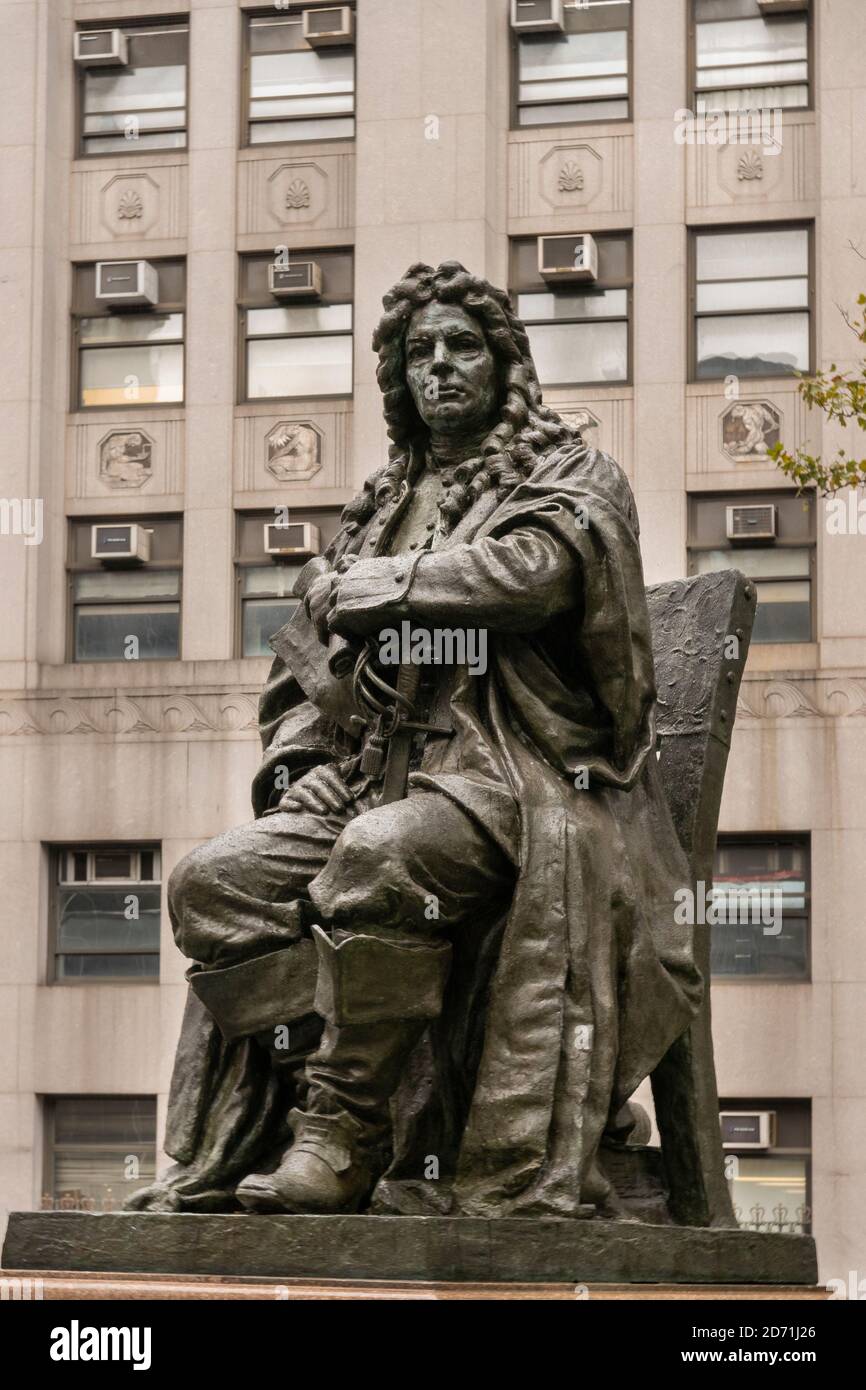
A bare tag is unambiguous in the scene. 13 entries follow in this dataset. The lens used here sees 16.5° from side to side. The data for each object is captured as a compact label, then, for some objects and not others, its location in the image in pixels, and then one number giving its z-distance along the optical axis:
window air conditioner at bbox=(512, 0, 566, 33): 35.00
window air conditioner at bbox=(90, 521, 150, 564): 35.03
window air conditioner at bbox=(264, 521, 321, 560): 34.22
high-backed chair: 10.46
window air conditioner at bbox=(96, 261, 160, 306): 35.53
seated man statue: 9.50
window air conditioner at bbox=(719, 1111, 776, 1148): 32.38
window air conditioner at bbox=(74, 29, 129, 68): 36.19
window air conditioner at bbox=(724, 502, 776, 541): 33.62
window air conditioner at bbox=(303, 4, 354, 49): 35.41
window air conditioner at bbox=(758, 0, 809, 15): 34.66
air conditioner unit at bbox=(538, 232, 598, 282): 34.09
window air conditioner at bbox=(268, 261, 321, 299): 34.84
